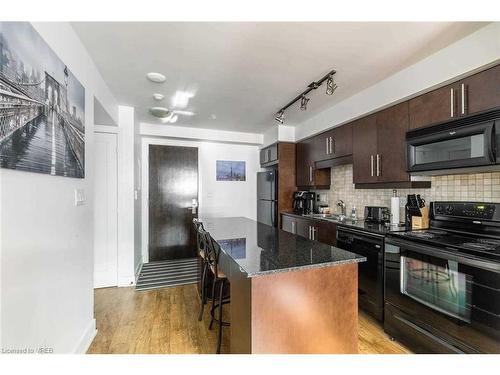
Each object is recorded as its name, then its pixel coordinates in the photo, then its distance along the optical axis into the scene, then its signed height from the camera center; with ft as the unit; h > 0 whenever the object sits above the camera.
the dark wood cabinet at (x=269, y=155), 13.69 +2.01
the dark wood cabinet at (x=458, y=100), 5.32 +2.26
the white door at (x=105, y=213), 10.08 -1.10
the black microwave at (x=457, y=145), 5.34 +1.10
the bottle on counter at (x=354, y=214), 10.57 -1.21
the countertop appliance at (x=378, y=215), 8.86 -1.06
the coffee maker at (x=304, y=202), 12.81 -0.81
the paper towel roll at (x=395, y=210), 8.40 -0.82
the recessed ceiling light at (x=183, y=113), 11.10 +3.62
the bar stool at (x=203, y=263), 7.31 -2.44
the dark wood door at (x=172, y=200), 14.15 -0.77
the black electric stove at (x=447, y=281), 4.68 -2.19
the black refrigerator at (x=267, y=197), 13.57 -0.60
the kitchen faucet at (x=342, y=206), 11.40 -0.91
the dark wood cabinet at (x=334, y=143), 9.97 +2.03
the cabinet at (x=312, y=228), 9.28 -1.85
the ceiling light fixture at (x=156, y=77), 7.59 +3.67
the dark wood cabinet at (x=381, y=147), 7.65 +1.47
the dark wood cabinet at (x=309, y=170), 12.23 +0.91
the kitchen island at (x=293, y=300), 4.00 -2.08
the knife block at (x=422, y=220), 7.41 -1.04
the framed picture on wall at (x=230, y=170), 15.69 +1.17
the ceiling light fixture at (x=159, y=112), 10.03 +3.32
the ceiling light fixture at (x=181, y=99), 9.13 +3.67
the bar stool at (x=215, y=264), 5.94 -2.09
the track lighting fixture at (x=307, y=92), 7.58 +3.51
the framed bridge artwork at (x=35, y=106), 3.26 +1.39
